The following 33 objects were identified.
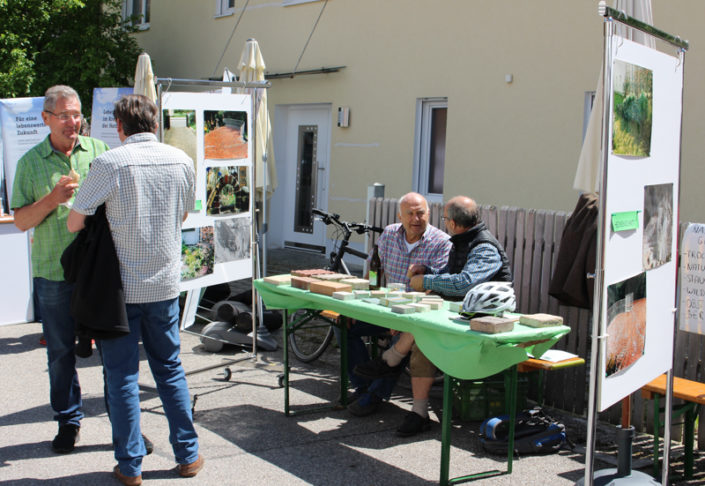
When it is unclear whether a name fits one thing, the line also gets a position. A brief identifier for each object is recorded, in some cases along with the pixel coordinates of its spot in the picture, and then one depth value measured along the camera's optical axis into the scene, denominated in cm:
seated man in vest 485
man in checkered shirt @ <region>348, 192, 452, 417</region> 531
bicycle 662
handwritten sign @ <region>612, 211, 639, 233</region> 320
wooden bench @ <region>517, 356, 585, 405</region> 471
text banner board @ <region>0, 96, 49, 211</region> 779
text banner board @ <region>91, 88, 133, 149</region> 995
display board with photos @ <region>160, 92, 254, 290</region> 582
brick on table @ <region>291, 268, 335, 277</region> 525
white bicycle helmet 396
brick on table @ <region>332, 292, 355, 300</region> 462
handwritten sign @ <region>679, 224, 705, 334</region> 455
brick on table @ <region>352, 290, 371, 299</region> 469
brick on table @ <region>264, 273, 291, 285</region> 523
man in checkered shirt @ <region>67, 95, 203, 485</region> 375
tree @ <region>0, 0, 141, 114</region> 1391
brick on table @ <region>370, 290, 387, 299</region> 461
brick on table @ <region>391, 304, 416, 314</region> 420
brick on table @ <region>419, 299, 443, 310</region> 436
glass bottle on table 511
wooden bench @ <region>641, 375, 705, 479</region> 421
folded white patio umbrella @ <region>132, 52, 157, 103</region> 785
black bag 455
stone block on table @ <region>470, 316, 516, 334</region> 375
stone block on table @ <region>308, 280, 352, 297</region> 474
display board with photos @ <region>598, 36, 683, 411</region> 321
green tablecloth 377
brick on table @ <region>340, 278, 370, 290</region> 489
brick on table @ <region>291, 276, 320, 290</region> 505
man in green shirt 419
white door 1234
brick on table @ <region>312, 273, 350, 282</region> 509
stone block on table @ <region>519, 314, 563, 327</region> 400
